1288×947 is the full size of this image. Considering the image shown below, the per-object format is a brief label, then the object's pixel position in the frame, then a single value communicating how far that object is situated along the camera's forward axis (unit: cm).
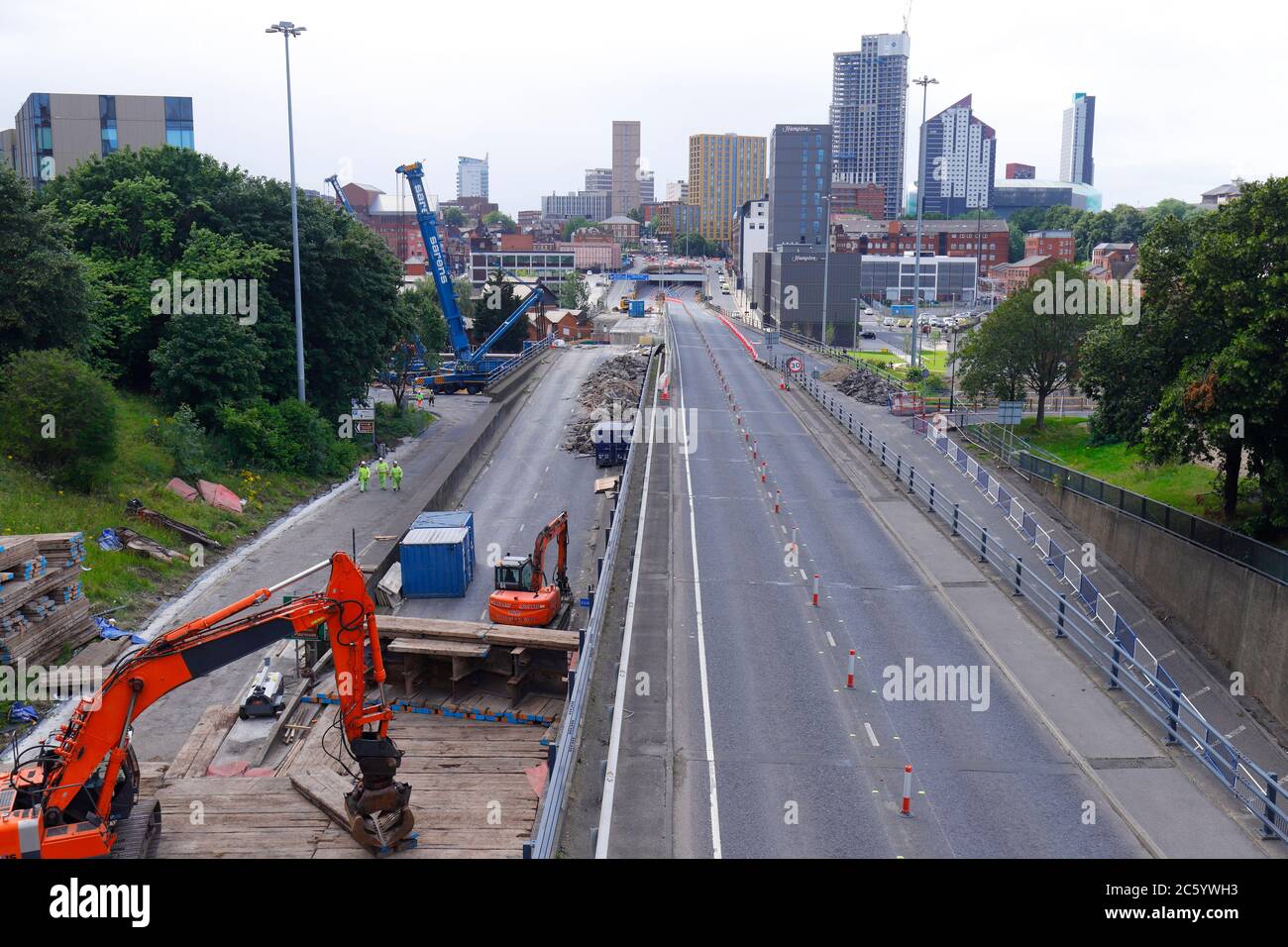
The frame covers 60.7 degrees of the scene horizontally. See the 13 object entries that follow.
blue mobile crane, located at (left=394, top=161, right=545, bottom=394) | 6412
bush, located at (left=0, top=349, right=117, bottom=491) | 2911
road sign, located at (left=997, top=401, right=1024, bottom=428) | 4481
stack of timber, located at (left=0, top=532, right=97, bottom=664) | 2080
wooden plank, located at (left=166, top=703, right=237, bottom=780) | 1853
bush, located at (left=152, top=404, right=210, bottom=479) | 3459
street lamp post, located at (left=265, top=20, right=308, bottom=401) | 3844
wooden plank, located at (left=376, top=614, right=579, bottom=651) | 2136
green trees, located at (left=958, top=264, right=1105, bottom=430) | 4816
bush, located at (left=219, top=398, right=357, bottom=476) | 3831
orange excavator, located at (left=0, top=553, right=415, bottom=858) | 1446
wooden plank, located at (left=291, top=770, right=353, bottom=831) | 1630
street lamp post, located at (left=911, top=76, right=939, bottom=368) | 6186
